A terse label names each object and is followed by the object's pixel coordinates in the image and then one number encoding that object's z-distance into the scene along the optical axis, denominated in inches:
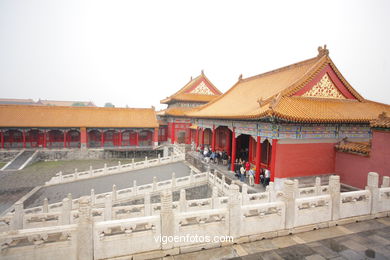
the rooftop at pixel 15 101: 3634.8
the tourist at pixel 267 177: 485.4
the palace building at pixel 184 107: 1237.7
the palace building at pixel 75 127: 1090.7
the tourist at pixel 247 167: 551.5
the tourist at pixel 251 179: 494.4
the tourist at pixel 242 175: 516.2
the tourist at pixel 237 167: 563.5
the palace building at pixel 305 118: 447.2
